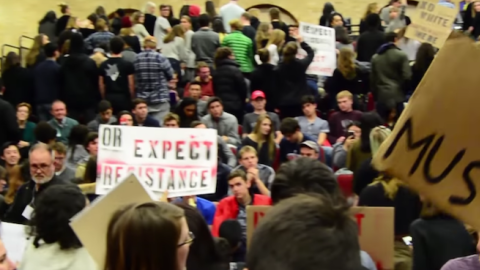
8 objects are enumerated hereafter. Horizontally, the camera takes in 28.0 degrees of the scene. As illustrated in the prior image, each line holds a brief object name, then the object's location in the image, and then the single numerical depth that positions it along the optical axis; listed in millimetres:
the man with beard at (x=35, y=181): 6840
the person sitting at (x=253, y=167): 8555
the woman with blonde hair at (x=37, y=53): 13695
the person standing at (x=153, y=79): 12289
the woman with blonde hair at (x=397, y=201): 5695
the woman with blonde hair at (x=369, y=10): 17269
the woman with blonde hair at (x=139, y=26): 16531
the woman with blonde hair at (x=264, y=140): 10211
